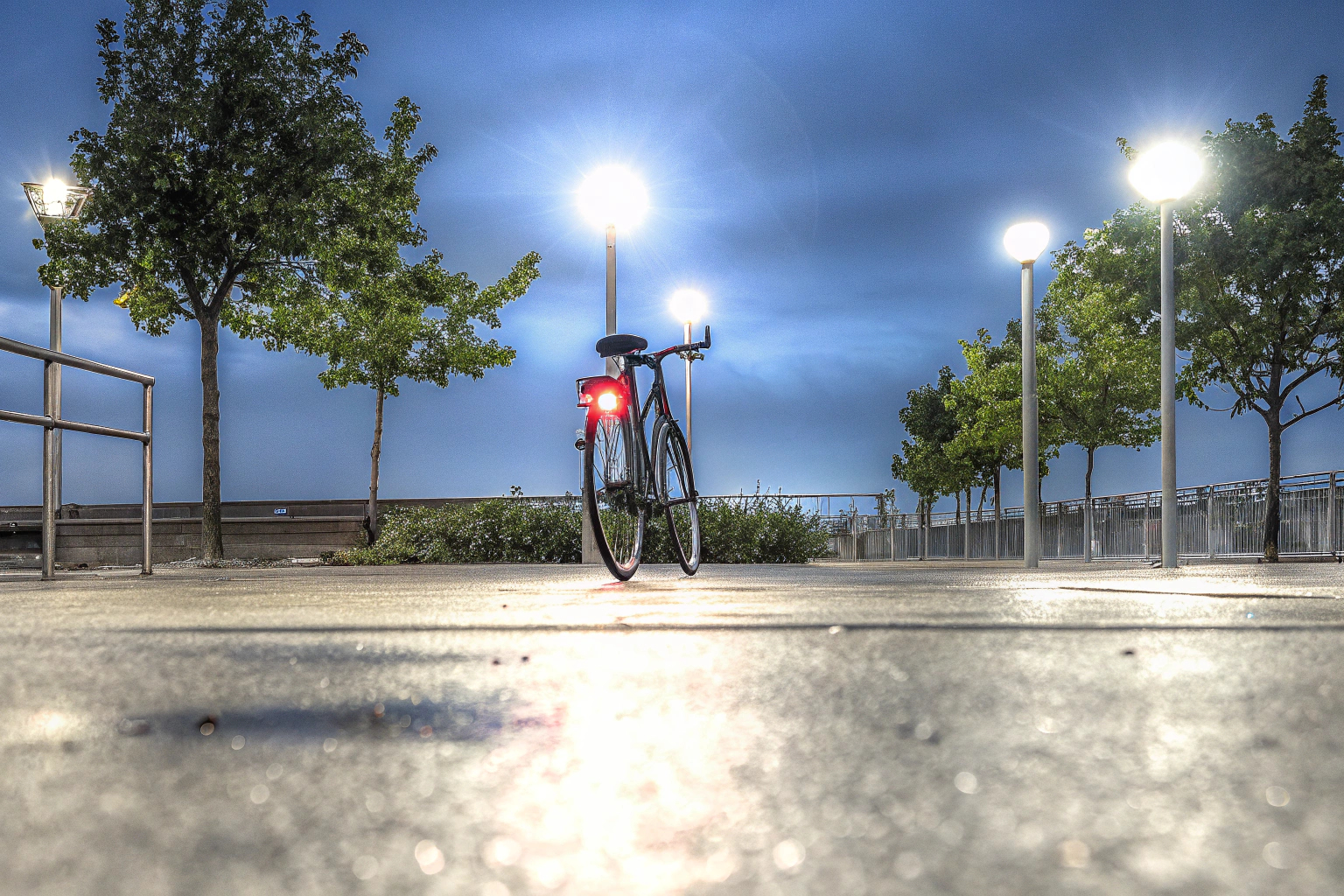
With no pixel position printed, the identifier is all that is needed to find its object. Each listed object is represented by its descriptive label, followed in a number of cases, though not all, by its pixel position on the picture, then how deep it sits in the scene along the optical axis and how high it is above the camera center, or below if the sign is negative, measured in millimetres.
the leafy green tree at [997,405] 34594 +3004
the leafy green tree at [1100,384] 32562 +3388
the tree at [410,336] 24766 +3748
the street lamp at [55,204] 17703 +4935
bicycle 6031 +157
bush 15891 -905
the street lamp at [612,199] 15727 +4650
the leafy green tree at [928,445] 45625 +1849
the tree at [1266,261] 22578 +5290
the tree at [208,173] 17250 +5392
